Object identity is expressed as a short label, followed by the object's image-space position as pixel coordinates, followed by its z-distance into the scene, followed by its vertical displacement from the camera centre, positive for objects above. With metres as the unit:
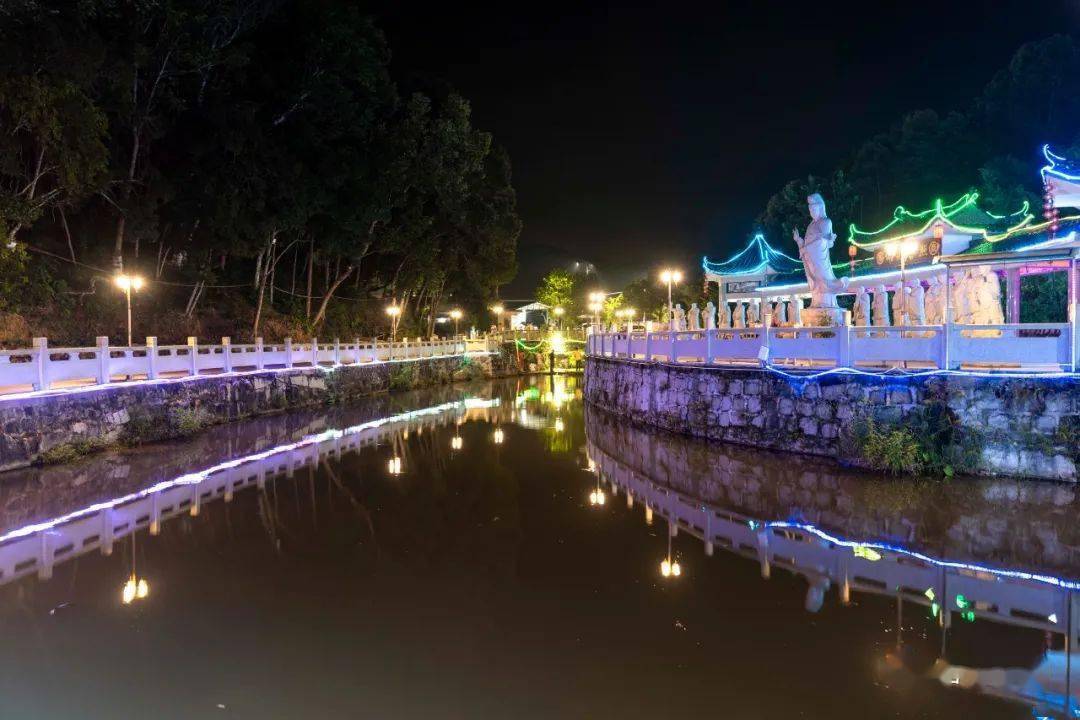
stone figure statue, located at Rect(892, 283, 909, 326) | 14.83 +0.69
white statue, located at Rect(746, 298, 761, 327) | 26.96 +1.36
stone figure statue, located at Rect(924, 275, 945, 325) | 14.41 +0.77
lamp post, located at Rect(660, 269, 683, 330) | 17.58 +2.06
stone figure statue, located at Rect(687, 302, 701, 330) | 17.69 +0.57
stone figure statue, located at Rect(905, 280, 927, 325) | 13.04 +0.66
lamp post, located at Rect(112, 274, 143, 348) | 16.20 +1.57
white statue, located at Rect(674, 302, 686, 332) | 17.09 +0.52
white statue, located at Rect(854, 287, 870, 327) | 14.92 +0.68
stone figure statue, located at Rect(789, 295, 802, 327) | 15.01 +0.62
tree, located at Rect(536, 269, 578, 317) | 58.78 +4.27
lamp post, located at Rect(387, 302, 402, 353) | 33.22 +1.37
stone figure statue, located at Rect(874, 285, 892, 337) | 15.27 +0.69
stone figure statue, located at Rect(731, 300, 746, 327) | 18.03 +0.58
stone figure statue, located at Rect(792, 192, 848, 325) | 14.15 +1.52
